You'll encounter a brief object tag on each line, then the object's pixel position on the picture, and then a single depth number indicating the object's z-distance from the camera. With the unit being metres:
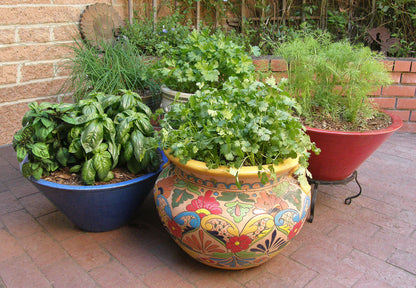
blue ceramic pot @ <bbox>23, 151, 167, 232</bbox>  1.98
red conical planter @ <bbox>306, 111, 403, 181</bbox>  2.14
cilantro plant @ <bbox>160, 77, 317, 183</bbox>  1.65
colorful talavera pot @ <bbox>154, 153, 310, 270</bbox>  1.65
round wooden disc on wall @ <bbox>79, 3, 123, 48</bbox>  3.59
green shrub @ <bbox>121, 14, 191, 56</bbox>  3.70
